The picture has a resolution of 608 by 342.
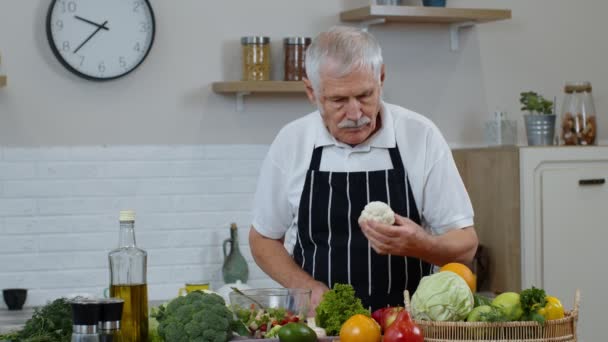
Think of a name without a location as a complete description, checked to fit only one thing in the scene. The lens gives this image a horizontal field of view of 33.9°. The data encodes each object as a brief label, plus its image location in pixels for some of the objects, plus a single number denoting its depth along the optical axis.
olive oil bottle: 2.36
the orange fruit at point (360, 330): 2.15
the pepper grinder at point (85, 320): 2.12
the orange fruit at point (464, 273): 2.36
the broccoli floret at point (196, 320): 2.27
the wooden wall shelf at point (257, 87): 4.62
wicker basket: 2.11
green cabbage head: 2.15
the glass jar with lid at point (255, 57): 4.69
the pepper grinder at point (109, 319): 2.17
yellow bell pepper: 2.15
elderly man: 2.87
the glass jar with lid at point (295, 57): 4.76
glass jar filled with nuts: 4.96
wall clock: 4.54
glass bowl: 2.46
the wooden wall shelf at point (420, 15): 4.74
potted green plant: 4.92
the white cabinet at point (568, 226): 4.68
